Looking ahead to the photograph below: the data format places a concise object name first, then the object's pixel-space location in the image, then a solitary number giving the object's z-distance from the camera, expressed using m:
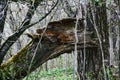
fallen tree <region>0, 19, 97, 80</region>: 4.67
